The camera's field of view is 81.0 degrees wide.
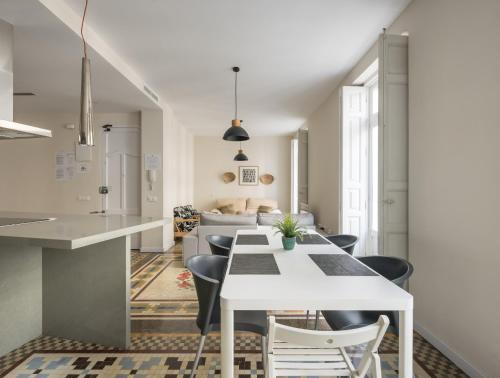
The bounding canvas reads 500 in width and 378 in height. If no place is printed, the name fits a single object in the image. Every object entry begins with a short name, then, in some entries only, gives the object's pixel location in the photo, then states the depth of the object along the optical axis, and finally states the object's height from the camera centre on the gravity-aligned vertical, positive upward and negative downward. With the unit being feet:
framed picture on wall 29.07 +1.37
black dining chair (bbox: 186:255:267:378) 5.34 -2.49
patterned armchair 20.65 -2.42
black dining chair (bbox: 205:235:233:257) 8.38 -1.71
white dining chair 3.36 -2.33
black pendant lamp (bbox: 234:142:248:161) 23.59 +2.48
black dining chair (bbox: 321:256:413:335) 5.41 -2.43
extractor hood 7.43 +1.53
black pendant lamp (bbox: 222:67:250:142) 11.62 +2.17
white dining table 4.17 -1.58
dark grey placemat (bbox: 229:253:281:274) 5.42 -1.53
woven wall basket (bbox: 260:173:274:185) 29.07 +0.98
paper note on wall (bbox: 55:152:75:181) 18.29 +1.31
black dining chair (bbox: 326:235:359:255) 9.17 -1.66
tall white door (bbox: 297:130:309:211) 21.71 +1.87
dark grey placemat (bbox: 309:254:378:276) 5.36 -1.54
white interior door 18.37 +1.02
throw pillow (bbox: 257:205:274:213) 26.78 -1.95
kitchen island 7.07 -2.59
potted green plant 7.08 -1.10
